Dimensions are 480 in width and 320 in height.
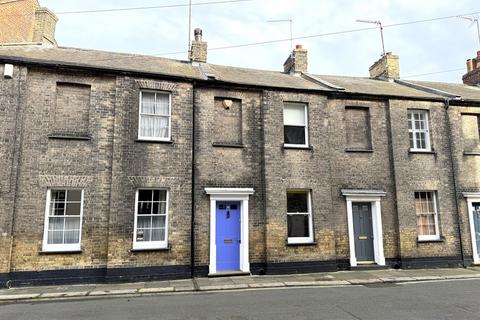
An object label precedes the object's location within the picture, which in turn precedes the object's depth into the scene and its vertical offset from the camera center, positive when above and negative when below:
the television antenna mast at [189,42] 16.58 +8.55
